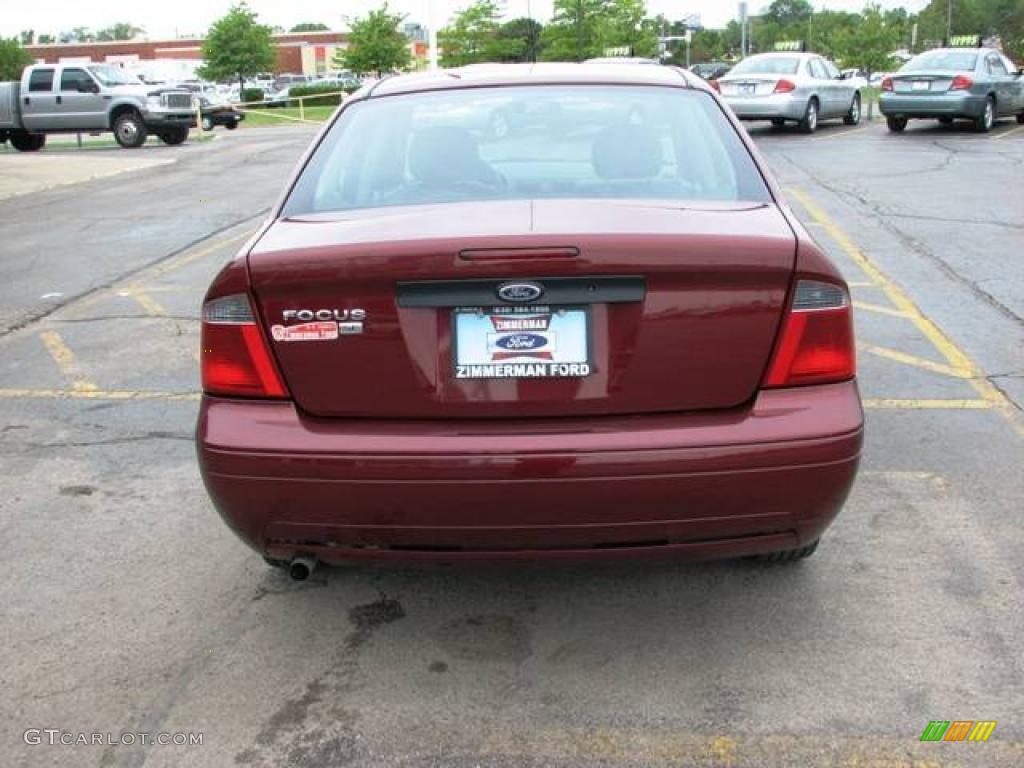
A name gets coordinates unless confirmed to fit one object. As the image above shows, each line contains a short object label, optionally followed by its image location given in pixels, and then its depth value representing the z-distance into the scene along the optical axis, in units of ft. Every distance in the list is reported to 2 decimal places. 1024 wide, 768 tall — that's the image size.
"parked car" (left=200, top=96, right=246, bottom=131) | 108.27
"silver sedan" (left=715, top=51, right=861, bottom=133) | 68.13
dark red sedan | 9.19
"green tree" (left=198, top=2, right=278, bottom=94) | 207.92
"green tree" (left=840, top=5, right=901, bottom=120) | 133.97
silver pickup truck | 82.12
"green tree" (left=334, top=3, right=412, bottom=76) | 196.24
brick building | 328.90
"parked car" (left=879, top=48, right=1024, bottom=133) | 65.98
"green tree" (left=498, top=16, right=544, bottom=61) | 191.93
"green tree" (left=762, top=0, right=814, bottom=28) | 334.40
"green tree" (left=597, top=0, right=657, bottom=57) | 176.65
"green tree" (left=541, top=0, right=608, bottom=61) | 178.81
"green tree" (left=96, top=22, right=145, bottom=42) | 463.01
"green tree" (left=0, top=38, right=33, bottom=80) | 231.50
